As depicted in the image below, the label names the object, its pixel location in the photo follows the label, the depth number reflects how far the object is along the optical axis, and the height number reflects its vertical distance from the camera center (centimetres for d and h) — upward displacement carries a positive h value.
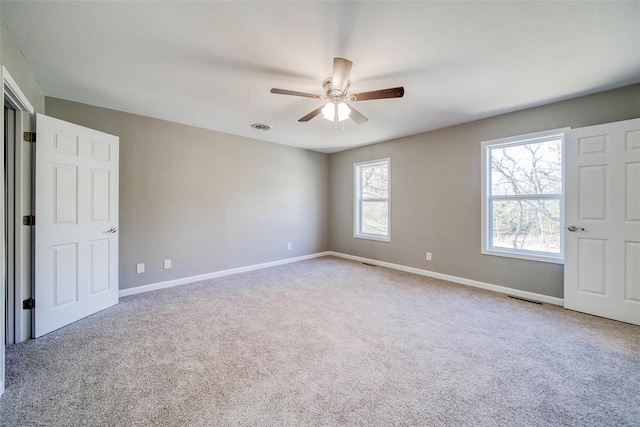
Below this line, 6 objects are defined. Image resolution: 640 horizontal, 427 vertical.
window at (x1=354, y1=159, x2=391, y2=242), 506 +29
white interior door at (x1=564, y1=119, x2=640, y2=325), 257 -6
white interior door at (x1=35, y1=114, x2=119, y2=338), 236 -11
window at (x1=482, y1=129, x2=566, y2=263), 318 +23
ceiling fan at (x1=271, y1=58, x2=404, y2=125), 194 +106
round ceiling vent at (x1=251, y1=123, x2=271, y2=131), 388 +135
